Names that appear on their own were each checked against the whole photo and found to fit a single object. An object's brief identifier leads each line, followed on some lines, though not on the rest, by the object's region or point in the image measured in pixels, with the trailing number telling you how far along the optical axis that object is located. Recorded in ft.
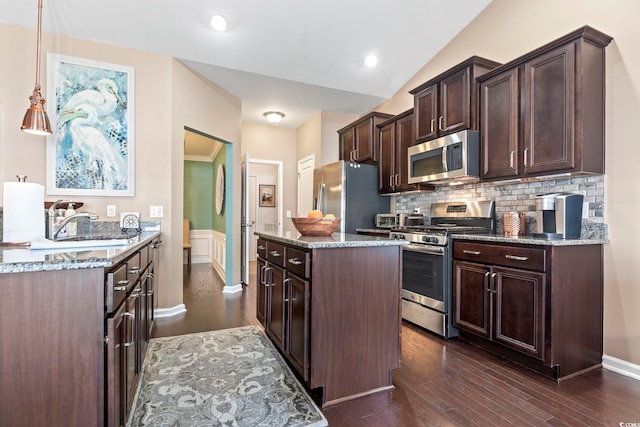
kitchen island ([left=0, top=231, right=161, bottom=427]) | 3.61
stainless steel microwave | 9.78
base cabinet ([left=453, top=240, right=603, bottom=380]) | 6.96
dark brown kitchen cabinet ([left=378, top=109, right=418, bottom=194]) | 13.15
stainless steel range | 9.43
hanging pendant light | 7.75
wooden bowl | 7.79
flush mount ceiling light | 17.49
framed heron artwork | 9.95
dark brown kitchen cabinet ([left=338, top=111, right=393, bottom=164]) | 14.98
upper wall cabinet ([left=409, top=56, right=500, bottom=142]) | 9.88
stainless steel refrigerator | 14.30
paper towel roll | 5.51
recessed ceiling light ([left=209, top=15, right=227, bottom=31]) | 10.16
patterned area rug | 5.49
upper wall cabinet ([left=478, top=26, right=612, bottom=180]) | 7.43
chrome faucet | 6.52
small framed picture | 26.43
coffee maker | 7.50
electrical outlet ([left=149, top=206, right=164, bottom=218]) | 11.15
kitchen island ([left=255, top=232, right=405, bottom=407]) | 5.98
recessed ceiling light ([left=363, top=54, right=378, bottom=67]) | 12.90
